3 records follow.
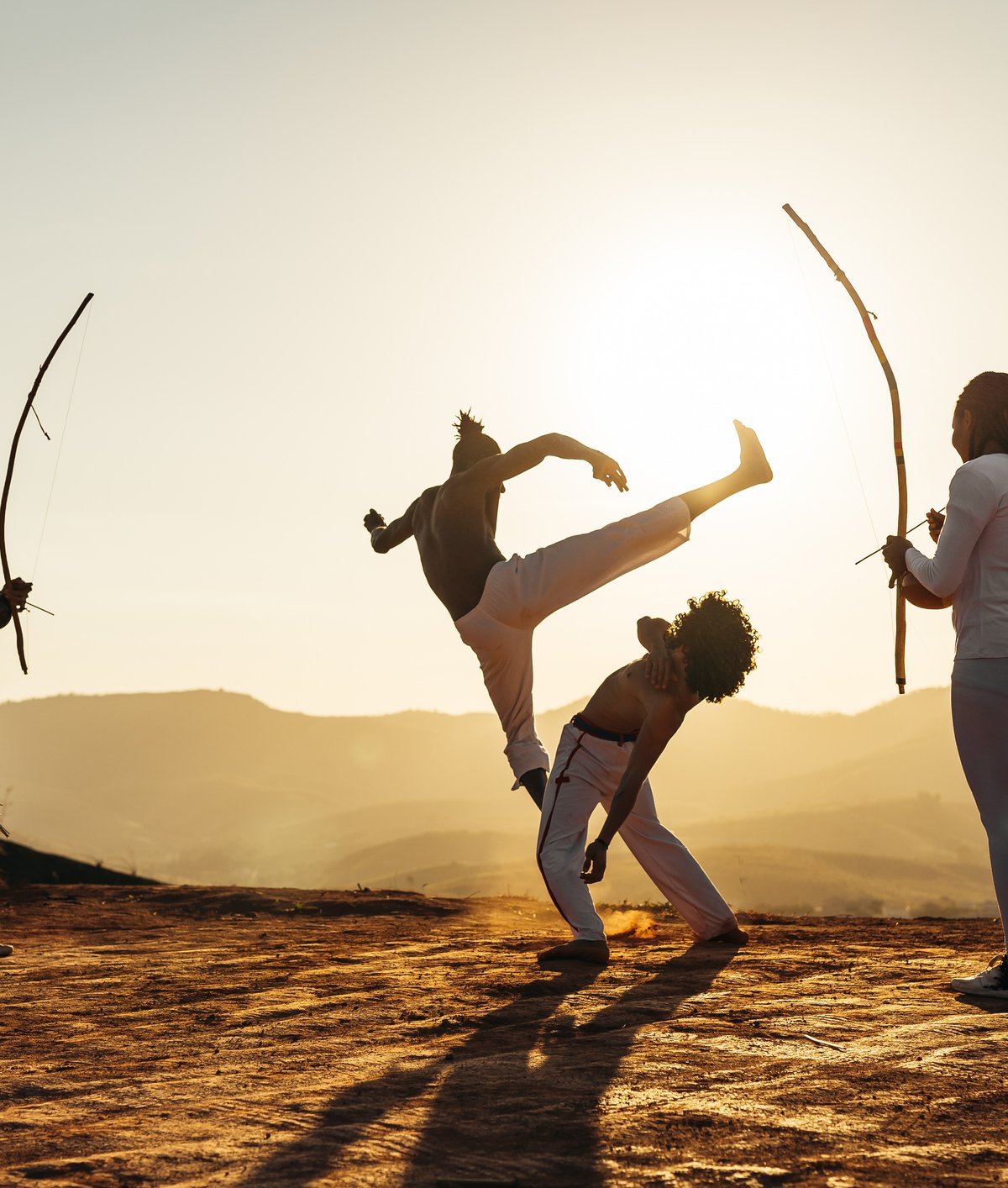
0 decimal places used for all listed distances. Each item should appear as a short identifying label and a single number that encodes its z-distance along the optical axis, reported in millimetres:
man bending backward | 5707
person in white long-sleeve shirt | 4730
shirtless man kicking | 6324
